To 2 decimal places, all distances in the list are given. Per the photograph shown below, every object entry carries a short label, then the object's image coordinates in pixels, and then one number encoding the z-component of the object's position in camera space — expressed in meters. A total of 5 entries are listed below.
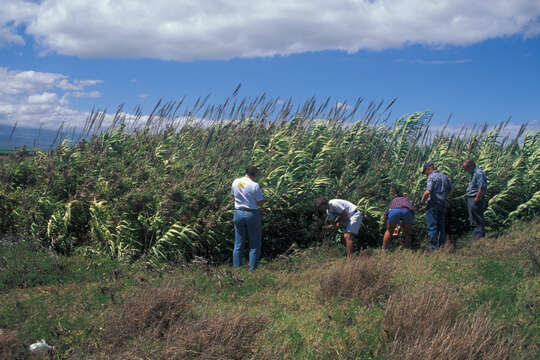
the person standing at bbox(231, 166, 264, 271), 6.71
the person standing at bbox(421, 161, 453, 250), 7.98
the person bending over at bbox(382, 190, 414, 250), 7.55
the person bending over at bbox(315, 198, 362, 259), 7.24
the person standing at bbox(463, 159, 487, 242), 8.38
